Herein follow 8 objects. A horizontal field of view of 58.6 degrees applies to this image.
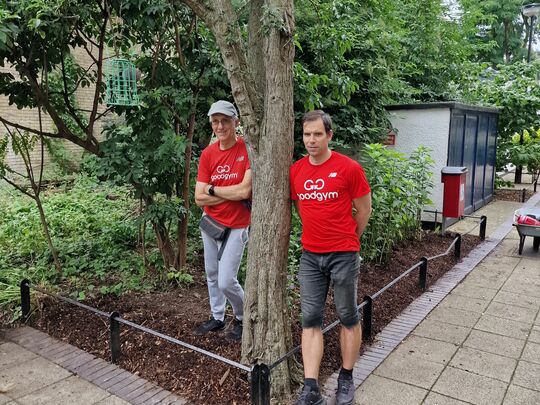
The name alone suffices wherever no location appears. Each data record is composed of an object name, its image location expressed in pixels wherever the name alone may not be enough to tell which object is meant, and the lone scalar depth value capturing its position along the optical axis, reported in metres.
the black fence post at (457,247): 6.75
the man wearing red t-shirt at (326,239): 3.04
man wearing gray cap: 3.73
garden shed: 8.16
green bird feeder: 4.34
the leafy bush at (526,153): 12.37
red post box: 7.34
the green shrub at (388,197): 5.95
